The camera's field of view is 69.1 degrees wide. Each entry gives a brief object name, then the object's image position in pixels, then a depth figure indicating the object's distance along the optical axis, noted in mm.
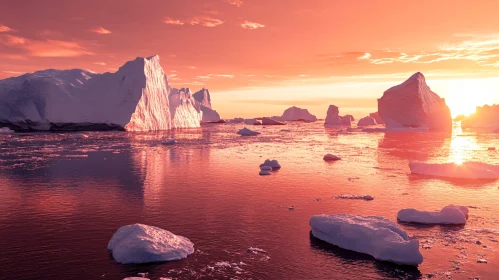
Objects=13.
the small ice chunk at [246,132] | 53156
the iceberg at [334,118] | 91556
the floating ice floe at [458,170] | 19406
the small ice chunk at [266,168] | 20828
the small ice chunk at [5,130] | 52503
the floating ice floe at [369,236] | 8148
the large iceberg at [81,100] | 52094
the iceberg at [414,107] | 56188
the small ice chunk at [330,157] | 25438
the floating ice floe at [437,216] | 11000
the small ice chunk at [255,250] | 8859
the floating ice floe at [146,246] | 8336
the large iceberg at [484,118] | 76938
